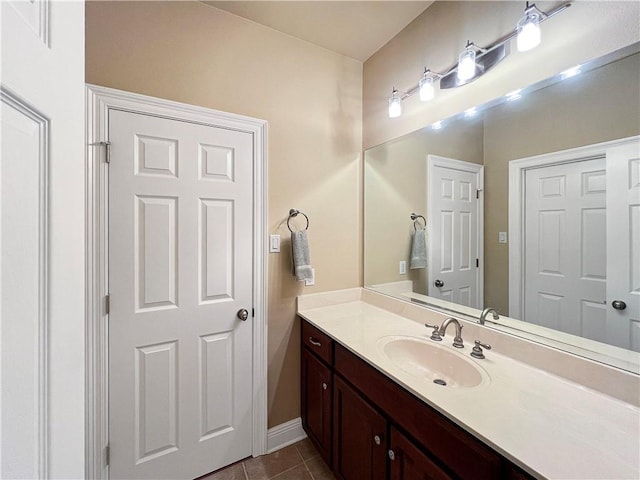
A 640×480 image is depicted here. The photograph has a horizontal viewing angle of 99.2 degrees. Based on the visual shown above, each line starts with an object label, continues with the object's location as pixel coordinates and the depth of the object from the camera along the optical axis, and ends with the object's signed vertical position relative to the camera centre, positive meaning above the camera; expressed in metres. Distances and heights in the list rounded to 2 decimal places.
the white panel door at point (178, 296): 1.33 -0.30
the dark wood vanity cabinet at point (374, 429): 0.79 -0.71
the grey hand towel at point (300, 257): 1.68 -0.11
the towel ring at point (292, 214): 1.75 +0.16
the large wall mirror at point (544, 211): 0.95 +0.13
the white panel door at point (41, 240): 0.35 +0.00
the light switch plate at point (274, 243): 1.70 -0.03
